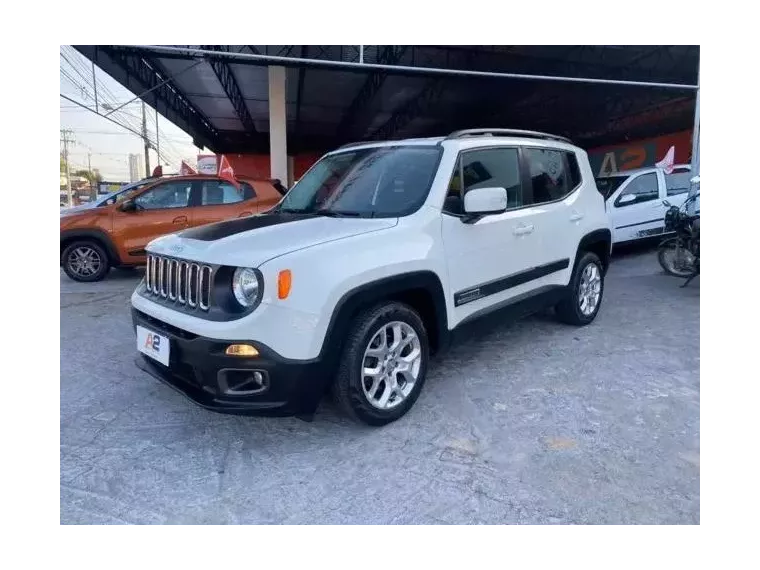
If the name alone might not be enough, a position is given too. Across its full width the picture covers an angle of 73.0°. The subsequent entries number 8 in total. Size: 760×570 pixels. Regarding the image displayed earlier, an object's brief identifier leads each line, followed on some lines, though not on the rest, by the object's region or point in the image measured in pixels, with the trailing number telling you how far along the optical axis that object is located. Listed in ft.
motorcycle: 23.24
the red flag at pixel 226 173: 27.45
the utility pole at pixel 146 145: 68.08
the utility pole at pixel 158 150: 79.46
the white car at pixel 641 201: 30.04
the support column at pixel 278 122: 39.83
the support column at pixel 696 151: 26.37
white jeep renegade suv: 8.71
